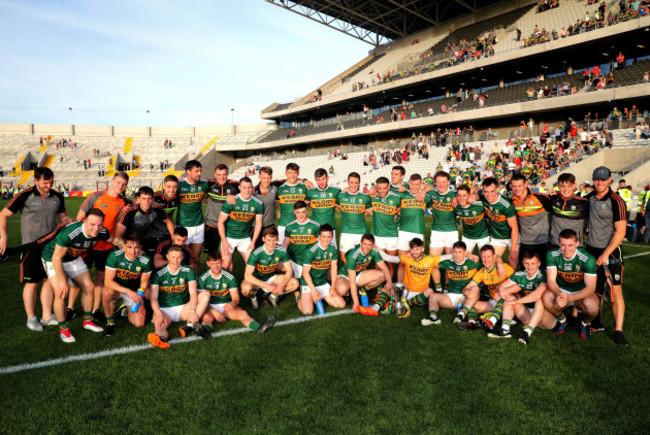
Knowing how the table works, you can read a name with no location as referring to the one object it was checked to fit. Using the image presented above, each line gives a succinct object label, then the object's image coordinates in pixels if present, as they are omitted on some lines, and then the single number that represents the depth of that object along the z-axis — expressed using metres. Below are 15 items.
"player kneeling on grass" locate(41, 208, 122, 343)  4.96
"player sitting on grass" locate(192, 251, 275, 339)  5.58
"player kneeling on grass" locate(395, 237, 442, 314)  6.56
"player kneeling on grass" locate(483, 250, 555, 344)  5.20
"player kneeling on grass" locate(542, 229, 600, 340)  5.12
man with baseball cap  5.10
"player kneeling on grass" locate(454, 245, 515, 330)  5.64
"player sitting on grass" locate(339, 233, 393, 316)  6.16
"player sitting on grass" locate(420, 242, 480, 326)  6.17
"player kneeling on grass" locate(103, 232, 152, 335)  5.43
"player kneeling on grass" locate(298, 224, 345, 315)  6.24
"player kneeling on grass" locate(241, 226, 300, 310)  6.34
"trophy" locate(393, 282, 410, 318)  5.99
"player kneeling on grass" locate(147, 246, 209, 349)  5.44
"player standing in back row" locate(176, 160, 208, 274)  7.17
